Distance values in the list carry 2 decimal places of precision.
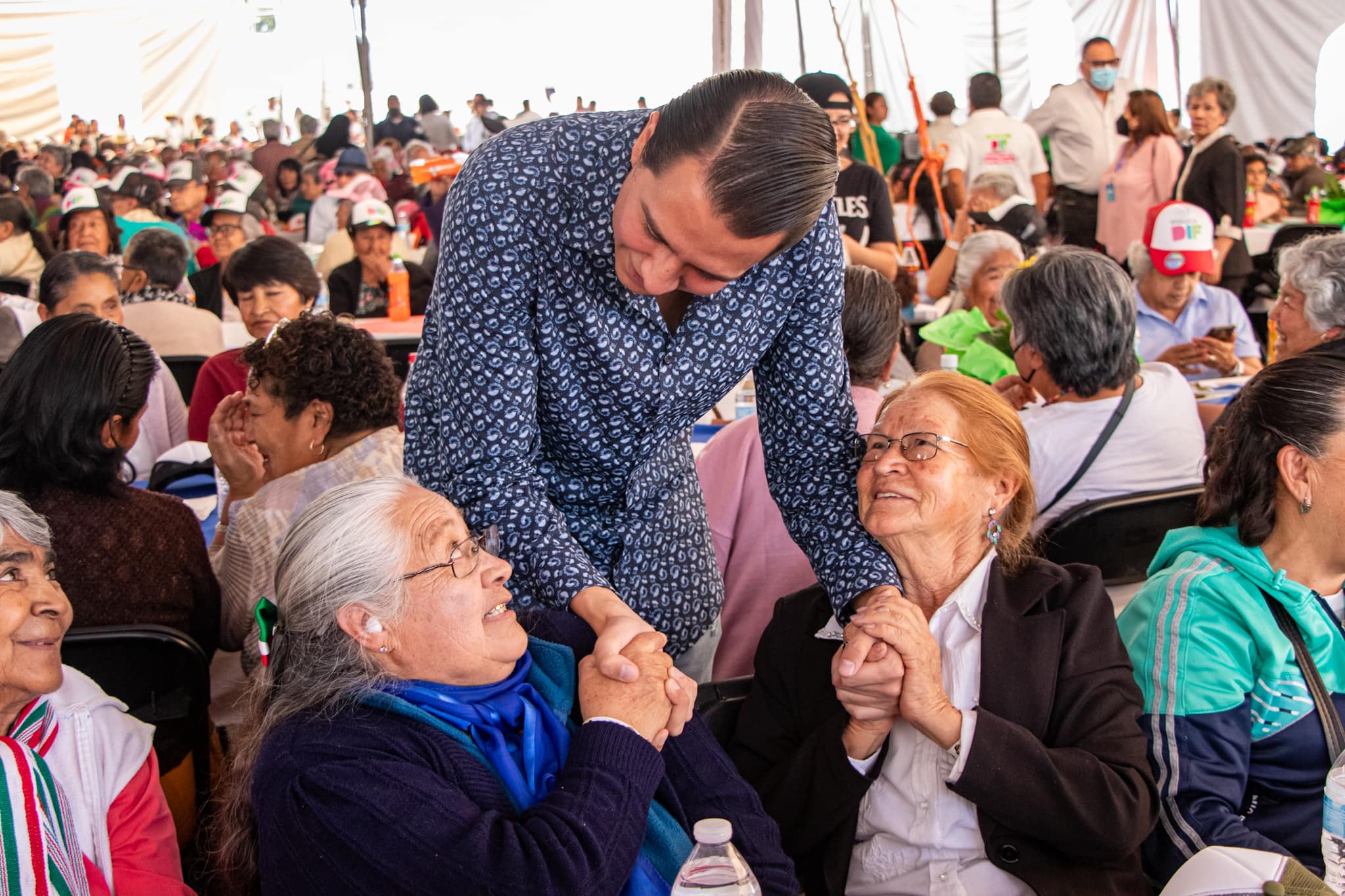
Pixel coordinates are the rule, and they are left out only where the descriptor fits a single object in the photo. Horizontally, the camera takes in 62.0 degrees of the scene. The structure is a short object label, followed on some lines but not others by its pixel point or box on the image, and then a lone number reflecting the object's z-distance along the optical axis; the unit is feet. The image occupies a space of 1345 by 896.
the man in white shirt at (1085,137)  25.54
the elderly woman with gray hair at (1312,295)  10.06
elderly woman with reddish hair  5.32
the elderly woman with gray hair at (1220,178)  20.97
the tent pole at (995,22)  48.65
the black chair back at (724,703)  6.37
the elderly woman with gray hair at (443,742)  4.30
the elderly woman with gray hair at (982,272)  14.38
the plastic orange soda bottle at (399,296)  18.74
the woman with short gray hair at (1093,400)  8.82
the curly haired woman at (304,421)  8.24
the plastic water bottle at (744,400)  12.06
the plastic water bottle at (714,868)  4.20
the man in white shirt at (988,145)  25.44
